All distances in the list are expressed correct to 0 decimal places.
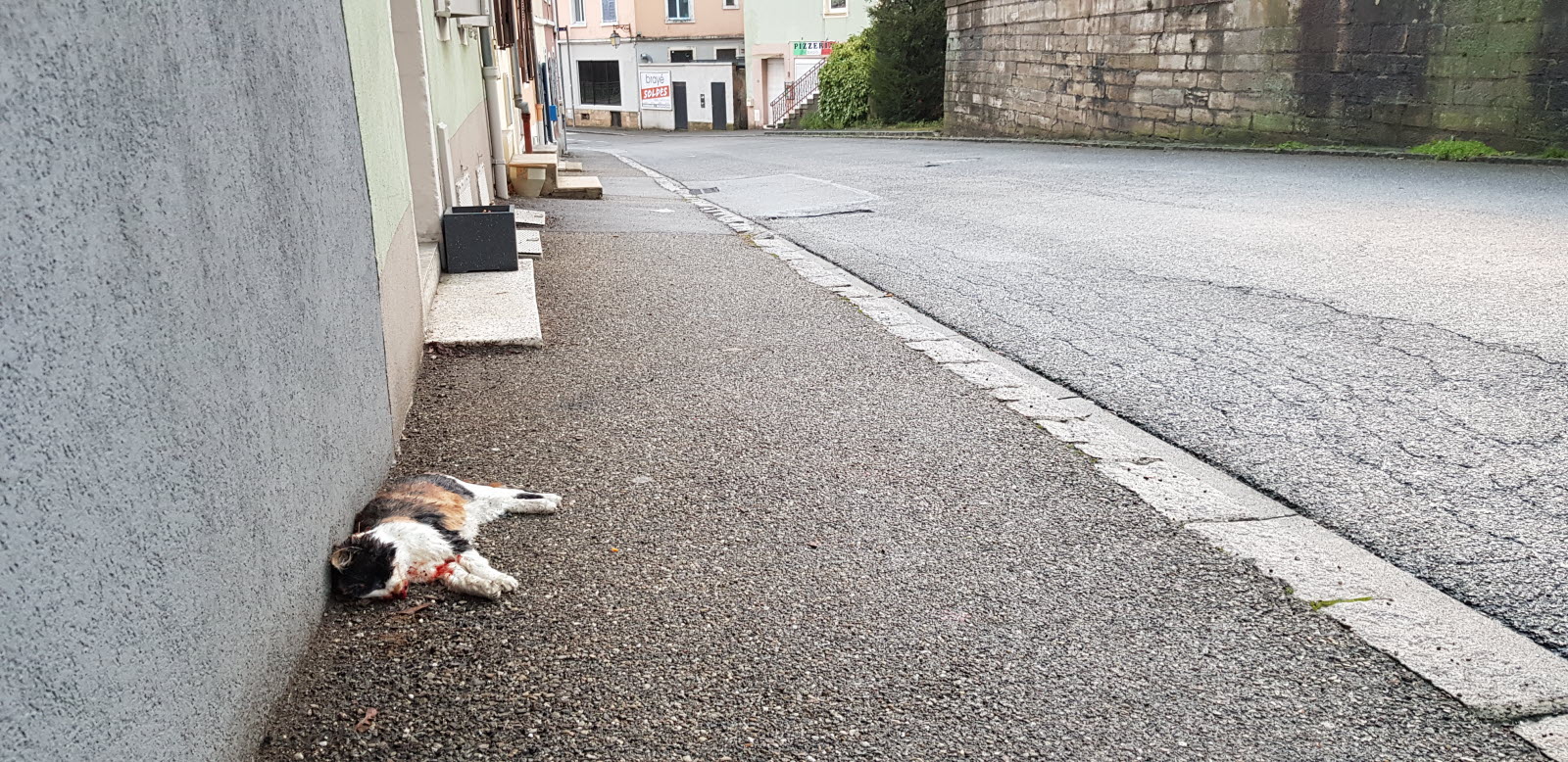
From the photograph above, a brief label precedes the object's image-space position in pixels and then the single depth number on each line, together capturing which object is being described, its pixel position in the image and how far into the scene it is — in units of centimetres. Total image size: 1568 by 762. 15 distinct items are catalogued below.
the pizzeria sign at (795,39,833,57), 4516
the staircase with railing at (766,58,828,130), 4078
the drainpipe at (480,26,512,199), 1152
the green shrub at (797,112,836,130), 3732
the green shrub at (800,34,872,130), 3622
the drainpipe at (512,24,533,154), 1619
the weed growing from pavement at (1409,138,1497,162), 1270
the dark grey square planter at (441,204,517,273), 676
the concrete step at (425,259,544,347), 546
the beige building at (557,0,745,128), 4731
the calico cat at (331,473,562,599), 280
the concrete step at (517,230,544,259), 832
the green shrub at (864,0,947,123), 3052
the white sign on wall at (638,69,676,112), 4834
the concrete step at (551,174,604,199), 1285
